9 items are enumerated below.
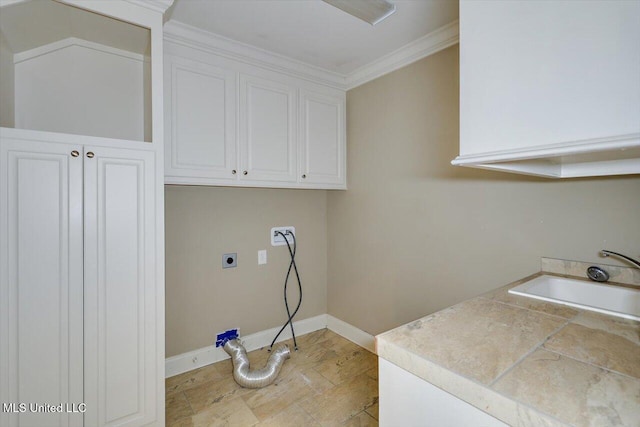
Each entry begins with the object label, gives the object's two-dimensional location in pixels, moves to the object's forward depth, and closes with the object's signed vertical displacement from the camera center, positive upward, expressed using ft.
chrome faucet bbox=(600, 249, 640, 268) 4.01 -0.63
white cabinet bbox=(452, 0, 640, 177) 2.60 +1.30
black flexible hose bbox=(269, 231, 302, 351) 9.06 -1.98
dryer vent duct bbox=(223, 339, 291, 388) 6.75 -3.63
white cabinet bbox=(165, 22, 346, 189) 6.24 +2.21
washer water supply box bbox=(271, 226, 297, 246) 8.82 -0.67
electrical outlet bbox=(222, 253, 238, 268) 8.03 -1.29
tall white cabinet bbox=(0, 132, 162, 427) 4.11 -1.07
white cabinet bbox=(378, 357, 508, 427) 2.23 -1.58
